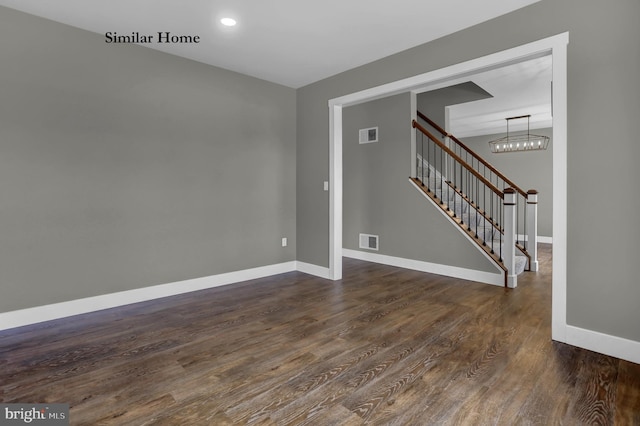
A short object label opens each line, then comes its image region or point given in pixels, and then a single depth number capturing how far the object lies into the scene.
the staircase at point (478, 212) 4.15
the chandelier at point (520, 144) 6.65
